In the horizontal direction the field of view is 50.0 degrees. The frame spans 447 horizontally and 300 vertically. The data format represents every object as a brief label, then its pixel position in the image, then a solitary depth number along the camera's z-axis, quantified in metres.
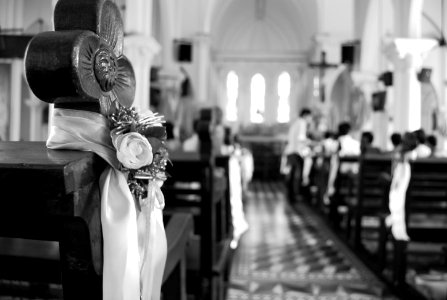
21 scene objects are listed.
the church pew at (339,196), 6.77
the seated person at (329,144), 7.83
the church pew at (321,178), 8.17
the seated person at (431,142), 8.89
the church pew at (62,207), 0.90
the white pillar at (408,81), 8.68
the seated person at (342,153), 7.26
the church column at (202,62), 16.22
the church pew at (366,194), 5.42
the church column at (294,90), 24.06
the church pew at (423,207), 4.14
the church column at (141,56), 8.19
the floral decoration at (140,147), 1.05
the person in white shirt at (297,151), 9.90
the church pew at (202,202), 3.07
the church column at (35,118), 14.64
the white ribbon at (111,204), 1.03
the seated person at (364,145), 5.36
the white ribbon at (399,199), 4.00
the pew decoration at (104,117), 0.99
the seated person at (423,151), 7.28
